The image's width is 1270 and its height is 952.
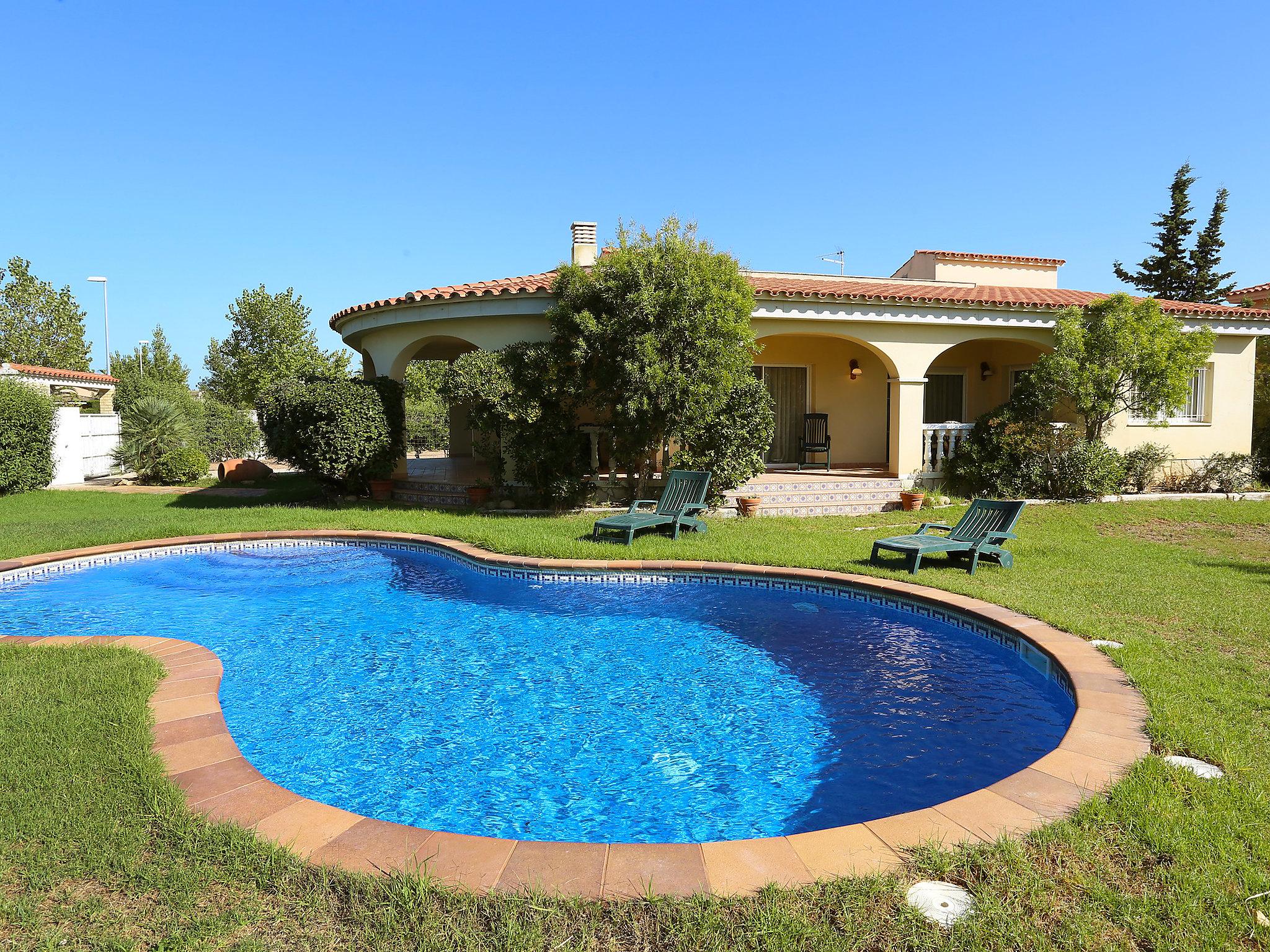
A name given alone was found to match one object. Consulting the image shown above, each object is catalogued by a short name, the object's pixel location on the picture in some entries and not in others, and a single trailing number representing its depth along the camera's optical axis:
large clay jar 19.11
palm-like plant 18.77
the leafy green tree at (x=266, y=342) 30.97
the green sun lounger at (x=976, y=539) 8.71
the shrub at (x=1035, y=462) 14.02
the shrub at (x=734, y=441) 12.89
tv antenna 22.48
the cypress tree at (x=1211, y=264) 32.28
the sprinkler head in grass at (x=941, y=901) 2.62
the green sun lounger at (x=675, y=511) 10.85
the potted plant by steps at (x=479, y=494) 14.43
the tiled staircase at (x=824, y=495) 13.65
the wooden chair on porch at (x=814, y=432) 17.86
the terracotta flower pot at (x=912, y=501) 13.81
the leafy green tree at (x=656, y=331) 11.95
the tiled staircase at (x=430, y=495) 14.86
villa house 14.24
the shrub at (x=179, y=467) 18.94
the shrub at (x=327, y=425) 13.62
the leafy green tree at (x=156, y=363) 41.72
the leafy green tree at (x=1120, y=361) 13.68
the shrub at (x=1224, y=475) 15.20
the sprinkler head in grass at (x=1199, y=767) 3.62
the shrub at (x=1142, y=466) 15.10
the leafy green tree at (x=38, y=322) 32.03
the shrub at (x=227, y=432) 27.59
